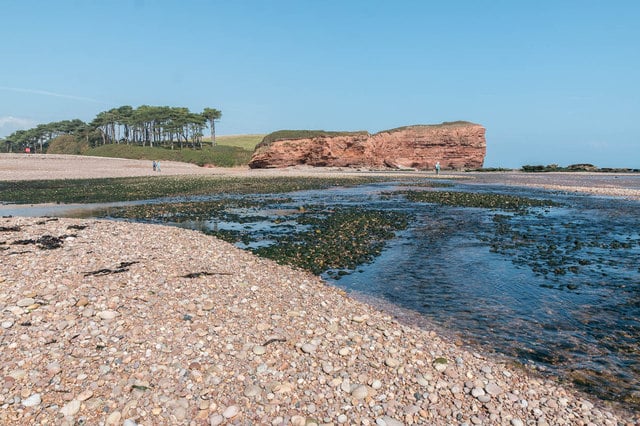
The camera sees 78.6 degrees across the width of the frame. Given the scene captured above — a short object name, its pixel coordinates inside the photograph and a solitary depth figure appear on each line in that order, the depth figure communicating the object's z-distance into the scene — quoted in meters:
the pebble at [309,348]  7.18
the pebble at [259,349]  7.07
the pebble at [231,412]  5.51
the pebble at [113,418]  5.29
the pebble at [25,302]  8.13
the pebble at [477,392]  6.09
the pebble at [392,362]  6.82
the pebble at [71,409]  5.37
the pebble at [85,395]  5.63
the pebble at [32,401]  5.46
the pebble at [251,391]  5.95
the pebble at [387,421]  5.44
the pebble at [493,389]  6.17
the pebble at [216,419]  5.39
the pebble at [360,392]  5.97
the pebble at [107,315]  7.89
